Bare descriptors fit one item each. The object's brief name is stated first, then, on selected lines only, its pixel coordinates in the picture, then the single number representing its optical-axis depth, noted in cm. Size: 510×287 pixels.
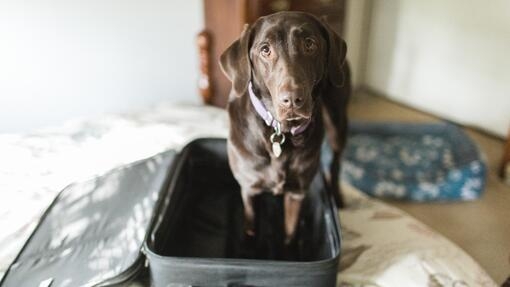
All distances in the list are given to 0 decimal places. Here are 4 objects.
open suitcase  103
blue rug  173
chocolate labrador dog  92
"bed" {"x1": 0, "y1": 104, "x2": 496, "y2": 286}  121
